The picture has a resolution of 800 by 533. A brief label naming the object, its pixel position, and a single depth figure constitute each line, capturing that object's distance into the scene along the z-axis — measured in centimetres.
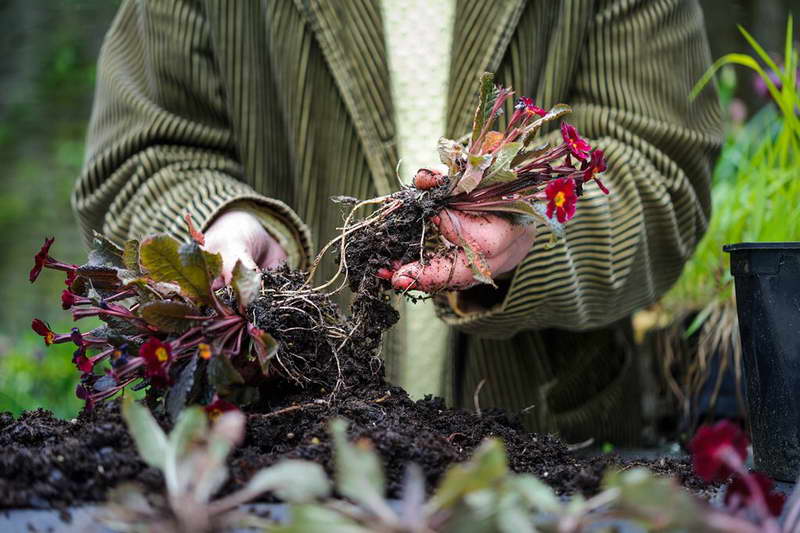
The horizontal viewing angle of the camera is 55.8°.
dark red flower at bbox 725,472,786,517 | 61
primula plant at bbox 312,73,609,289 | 93
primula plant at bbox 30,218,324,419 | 82
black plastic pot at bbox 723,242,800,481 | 88
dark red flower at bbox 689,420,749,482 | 58
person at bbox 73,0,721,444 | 148
